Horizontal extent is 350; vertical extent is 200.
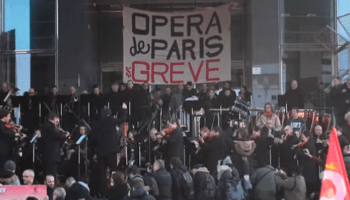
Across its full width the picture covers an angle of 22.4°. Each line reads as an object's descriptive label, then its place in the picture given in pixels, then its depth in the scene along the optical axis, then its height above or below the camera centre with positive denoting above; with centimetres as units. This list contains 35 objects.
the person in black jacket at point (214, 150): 1947 -130
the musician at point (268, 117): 2072 -61
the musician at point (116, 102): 1967 -23
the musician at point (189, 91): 2247 +1
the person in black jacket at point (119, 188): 1675 -183
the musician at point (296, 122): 2064 -73
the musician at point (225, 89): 2172 +1
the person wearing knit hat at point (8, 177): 1658 -161
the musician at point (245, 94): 2242 -7
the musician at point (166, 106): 2269 -37
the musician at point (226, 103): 2150 -28
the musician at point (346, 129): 2012 -89
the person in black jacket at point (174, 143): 1947 -114
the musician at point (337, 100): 2100 -22
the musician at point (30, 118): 2041 -61
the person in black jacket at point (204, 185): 1803 -193
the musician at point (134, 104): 1969 -28
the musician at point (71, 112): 2028 -47
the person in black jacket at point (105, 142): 1812 -104
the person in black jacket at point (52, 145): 1802 -110
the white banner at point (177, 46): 2528 +132
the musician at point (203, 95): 2161 -9
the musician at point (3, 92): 2091 +0
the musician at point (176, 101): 2249 -24
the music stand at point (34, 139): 1853 -99
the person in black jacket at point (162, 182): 1775 -182
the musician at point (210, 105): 2152 -33
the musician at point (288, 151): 1902 -130
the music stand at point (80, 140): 1827 -100
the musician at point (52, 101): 2005 -21
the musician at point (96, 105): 1975 -30
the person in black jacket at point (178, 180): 1802 -181
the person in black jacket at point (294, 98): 2147 -17
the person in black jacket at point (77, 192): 1586 -182
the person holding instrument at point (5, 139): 1820 -98
